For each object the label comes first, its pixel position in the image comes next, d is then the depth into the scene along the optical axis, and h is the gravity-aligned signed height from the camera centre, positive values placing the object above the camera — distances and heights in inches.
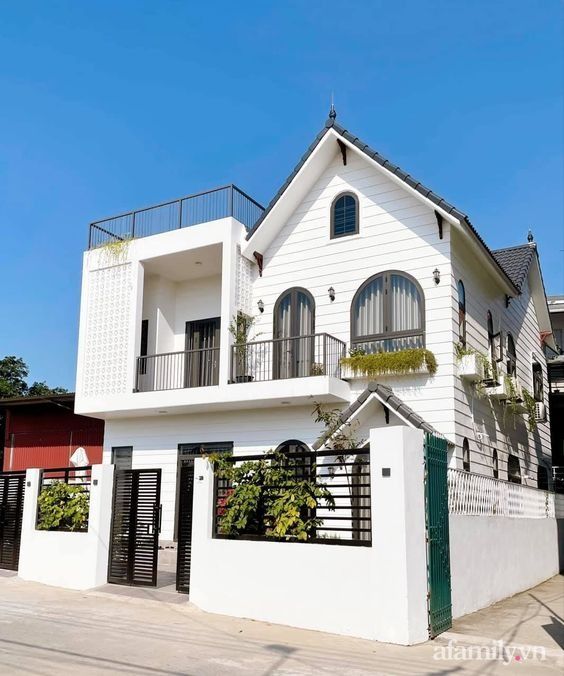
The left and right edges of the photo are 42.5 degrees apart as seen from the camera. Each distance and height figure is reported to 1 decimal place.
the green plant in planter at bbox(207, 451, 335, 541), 353.1 -4.8
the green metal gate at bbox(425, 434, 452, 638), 320.2 -20.5
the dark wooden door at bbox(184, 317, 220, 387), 689.0 +127.7
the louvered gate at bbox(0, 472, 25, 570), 518.2 -20.8
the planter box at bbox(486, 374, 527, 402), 604.7 +84.2
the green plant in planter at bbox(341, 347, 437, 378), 545.6 +96.6
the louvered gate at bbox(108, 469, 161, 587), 436.8 -24.8
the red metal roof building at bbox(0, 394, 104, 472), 805.2 +62.3
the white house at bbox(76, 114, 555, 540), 563.2 +146.2
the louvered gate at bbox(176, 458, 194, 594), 410.9 -24.8
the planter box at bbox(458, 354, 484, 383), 551.5 +93.5
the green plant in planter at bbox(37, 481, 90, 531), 475.2 -12.6
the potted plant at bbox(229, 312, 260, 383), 628.1 +121.5
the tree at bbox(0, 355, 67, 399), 1568.7 +239.4
